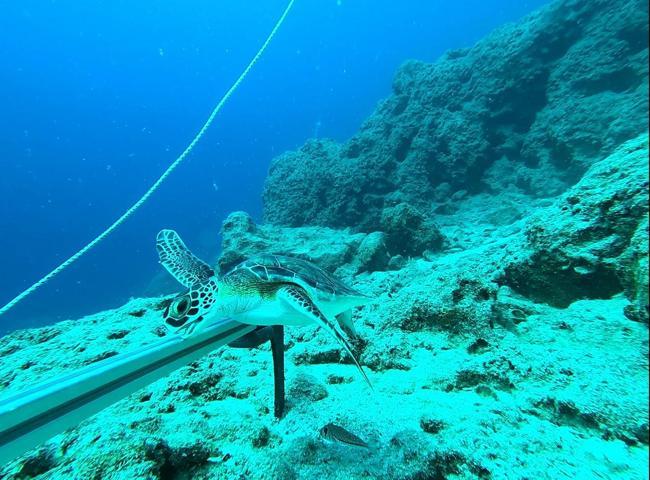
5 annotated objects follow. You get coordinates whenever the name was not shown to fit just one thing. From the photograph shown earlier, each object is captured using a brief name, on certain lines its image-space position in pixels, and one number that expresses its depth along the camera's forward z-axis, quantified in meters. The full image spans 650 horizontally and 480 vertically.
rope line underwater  0.58
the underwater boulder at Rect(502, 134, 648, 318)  0.68
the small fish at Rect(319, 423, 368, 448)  0.57
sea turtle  0.57
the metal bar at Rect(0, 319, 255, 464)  0.38
